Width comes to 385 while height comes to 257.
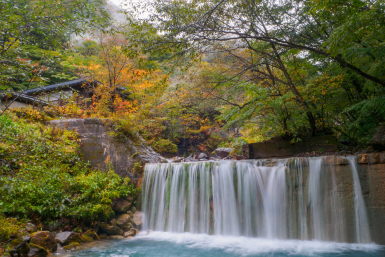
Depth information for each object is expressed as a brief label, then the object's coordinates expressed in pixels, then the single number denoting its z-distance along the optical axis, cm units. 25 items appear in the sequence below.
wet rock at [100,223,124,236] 753
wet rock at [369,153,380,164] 601
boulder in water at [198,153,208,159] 1647
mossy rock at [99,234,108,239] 733
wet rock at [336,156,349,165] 641
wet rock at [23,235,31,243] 514
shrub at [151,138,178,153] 1634
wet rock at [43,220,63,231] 642
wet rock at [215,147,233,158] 1671
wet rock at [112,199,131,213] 845
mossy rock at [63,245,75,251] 602
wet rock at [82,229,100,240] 694
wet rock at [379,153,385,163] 593
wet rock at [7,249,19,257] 466
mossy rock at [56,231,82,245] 618
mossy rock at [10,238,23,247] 486
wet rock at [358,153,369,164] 615
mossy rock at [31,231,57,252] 550
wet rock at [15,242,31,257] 481
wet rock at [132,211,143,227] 847
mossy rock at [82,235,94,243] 671
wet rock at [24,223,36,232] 574
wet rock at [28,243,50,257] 513
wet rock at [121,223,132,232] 791
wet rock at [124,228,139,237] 767
